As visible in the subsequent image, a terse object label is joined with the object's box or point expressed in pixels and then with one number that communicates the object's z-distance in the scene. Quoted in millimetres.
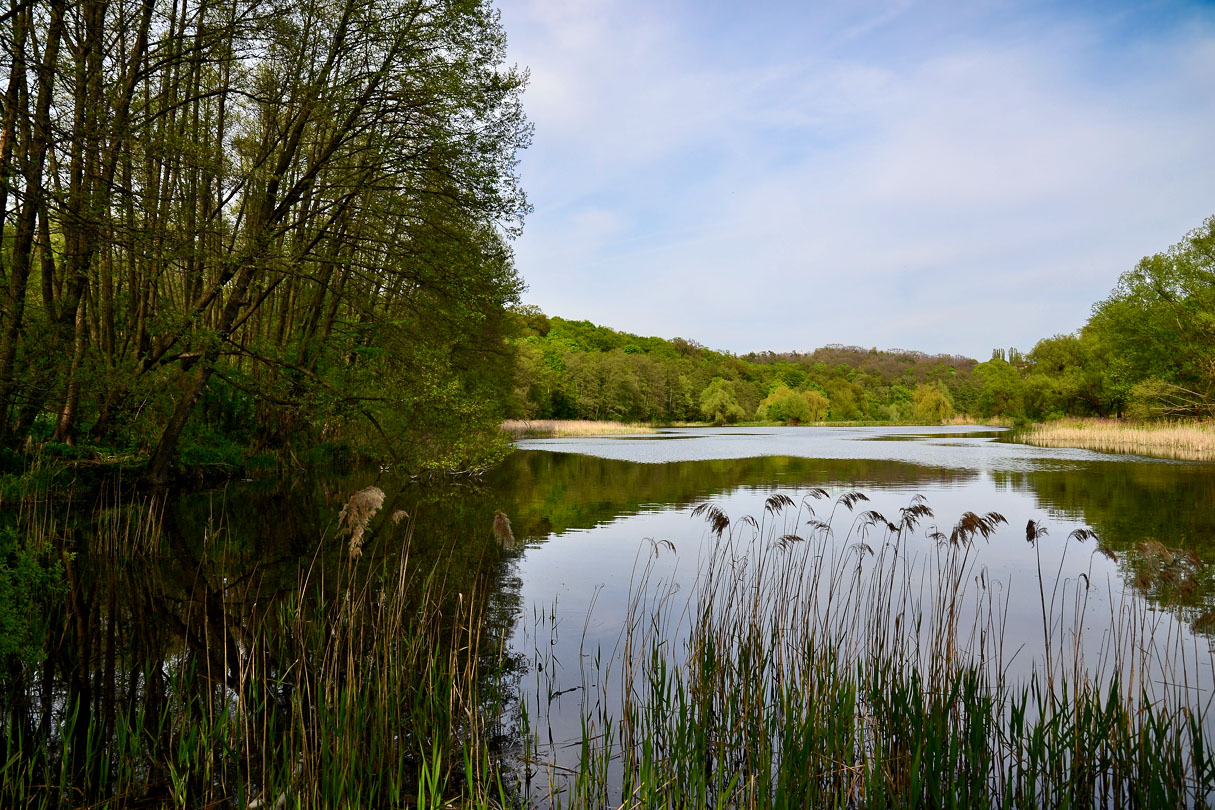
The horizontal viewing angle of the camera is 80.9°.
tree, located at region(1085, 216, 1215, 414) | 41875
